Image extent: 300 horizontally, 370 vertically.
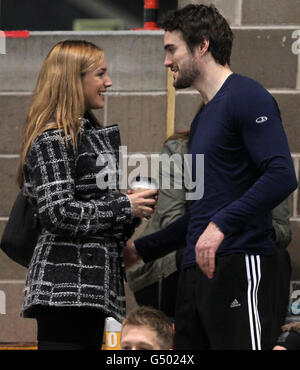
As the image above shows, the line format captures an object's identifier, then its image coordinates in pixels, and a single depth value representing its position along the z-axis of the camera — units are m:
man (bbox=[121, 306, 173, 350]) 6.99
